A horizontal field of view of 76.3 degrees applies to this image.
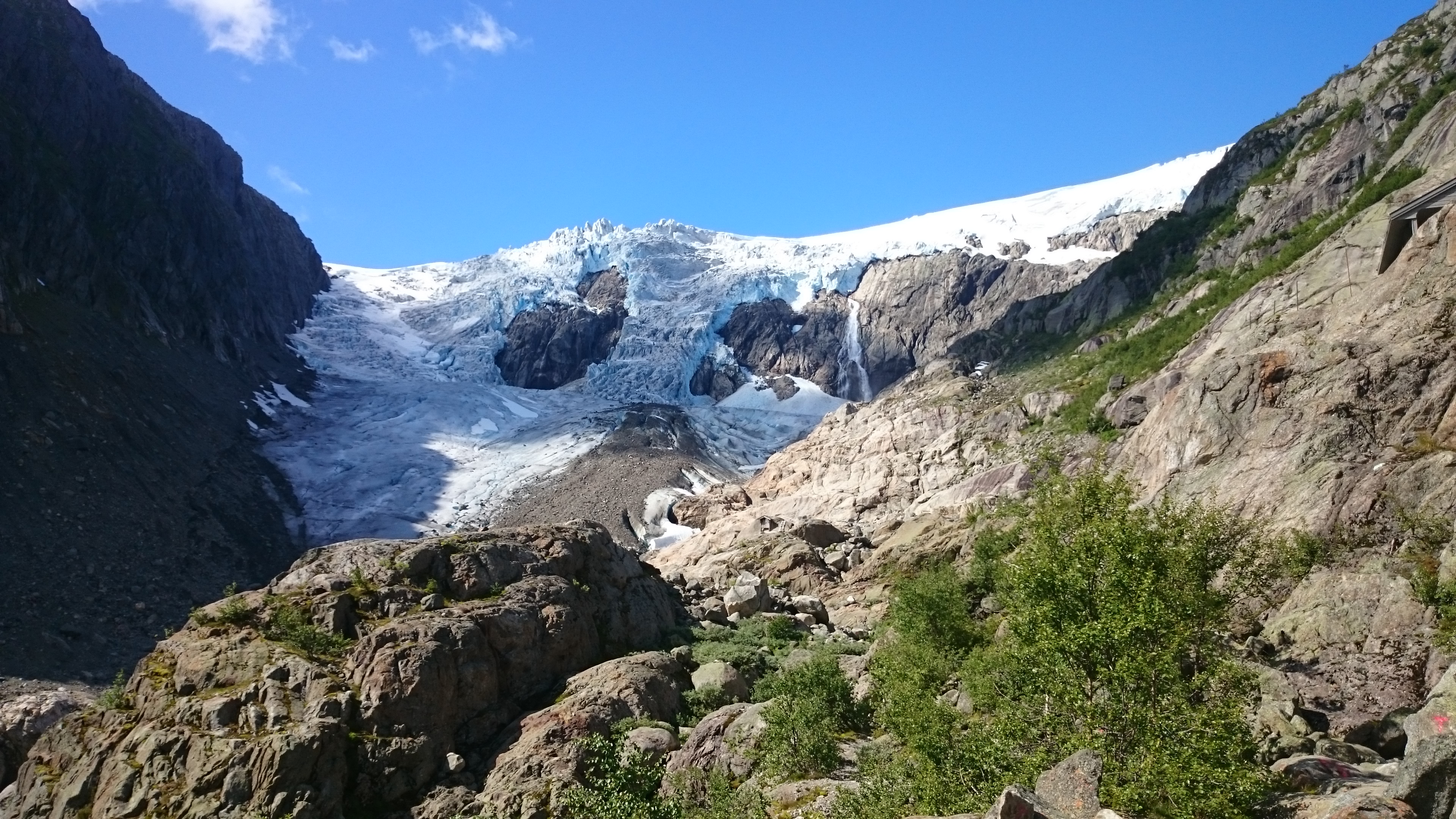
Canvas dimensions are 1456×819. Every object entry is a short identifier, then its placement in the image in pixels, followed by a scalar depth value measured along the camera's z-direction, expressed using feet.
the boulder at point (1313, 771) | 36.11
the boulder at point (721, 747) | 54.60
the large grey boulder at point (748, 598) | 102.83
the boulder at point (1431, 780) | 27.81
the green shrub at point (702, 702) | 68.23
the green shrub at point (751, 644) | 78.79
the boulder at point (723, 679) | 71.72
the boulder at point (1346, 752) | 40.37
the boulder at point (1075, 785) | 30.50
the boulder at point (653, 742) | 58.54
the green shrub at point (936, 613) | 78.59
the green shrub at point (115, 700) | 62.44
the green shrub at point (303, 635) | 63.87
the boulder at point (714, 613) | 98.99
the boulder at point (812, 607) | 107.96
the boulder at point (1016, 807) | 27.99
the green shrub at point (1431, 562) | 50.78
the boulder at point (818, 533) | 155.22
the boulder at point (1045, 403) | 167.84
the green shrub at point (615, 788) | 40.04
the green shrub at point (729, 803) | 43.27
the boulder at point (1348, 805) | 28.09
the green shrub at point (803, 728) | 53.31
